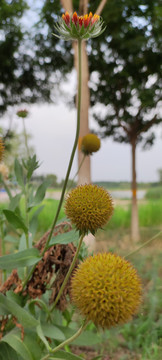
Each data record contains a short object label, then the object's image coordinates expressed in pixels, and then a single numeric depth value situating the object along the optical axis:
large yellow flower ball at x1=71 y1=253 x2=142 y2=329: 0.25
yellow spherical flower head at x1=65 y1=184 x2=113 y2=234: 0.28
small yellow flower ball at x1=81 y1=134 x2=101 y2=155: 0.40
